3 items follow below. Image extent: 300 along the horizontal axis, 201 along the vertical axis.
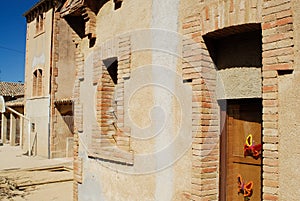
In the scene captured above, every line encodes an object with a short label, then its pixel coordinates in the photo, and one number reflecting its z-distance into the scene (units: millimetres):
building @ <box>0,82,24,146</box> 22359
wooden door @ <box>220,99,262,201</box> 3691
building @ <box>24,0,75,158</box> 16016
